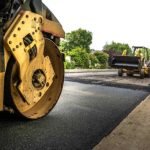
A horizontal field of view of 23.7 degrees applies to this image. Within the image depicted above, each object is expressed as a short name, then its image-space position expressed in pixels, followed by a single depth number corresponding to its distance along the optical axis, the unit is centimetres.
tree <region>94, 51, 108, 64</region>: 4878
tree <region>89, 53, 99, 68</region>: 4312
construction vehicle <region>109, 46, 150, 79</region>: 2189
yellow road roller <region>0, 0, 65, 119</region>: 374
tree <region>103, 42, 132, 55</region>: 10238
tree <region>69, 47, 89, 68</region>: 3644
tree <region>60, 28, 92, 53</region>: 7006
